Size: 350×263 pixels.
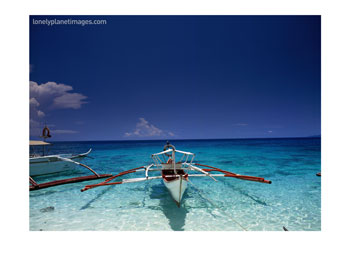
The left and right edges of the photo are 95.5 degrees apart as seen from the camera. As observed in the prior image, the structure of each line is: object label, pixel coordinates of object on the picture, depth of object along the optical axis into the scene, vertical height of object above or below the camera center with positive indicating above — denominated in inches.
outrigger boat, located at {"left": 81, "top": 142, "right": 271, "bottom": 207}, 203.5 -71.9
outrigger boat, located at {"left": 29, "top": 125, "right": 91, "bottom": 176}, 437.1 -97.6
